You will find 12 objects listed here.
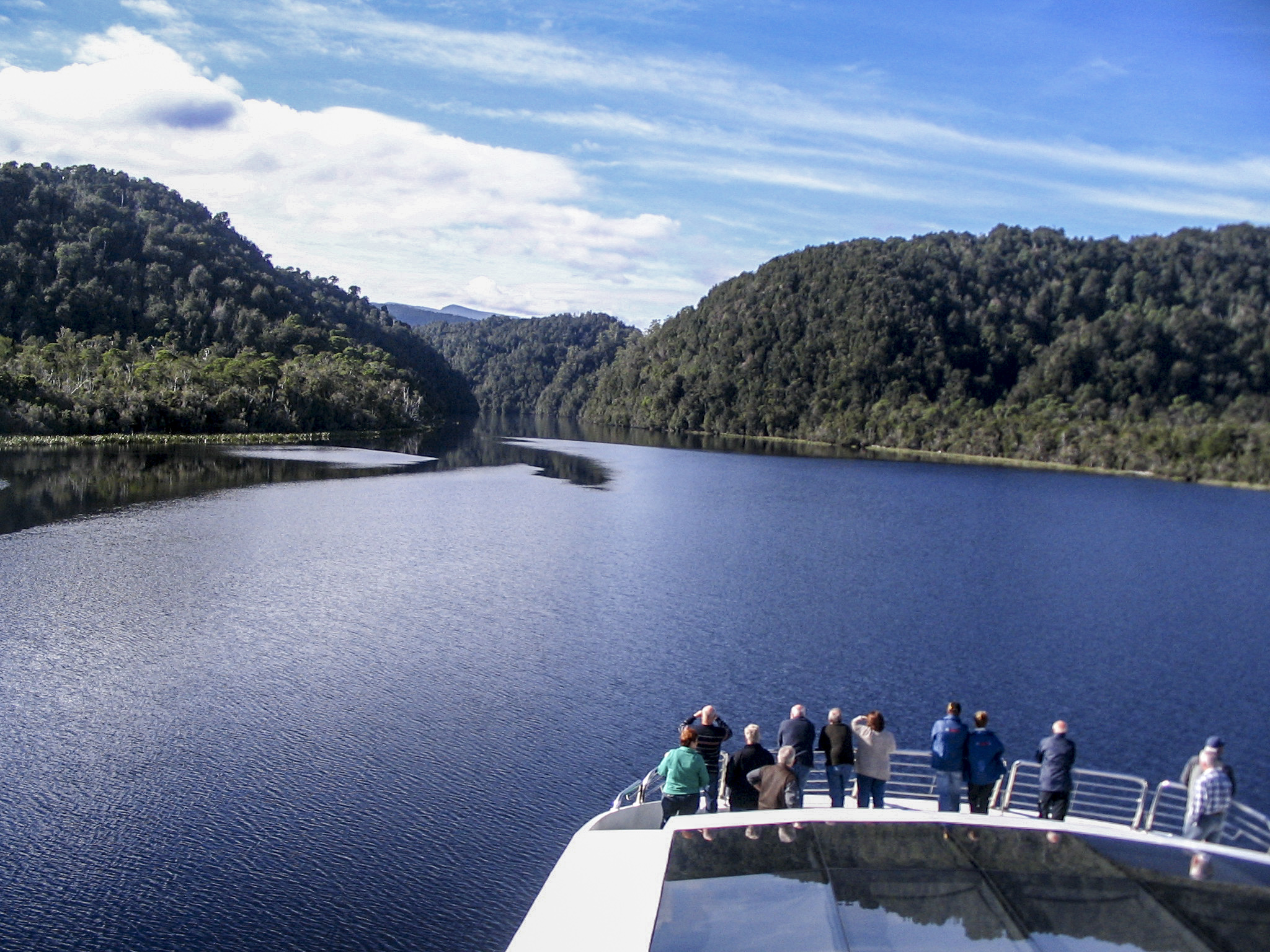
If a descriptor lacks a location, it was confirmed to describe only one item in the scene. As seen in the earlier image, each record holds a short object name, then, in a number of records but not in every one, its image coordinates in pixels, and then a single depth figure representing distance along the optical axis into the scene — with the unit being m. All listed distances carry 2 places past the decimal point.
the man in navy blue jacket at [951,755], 13.23
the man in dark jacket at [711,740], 13.20
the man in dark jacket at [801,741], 13.26
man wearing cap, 12.12
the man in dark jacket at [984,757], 13.12
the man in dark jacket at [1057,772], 12.96
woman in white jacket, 13.06
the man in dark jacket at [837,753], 13.35
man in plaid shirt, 11.82
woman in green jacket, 12.38
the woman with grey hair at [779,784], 11.80
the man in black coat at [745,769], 12.52
